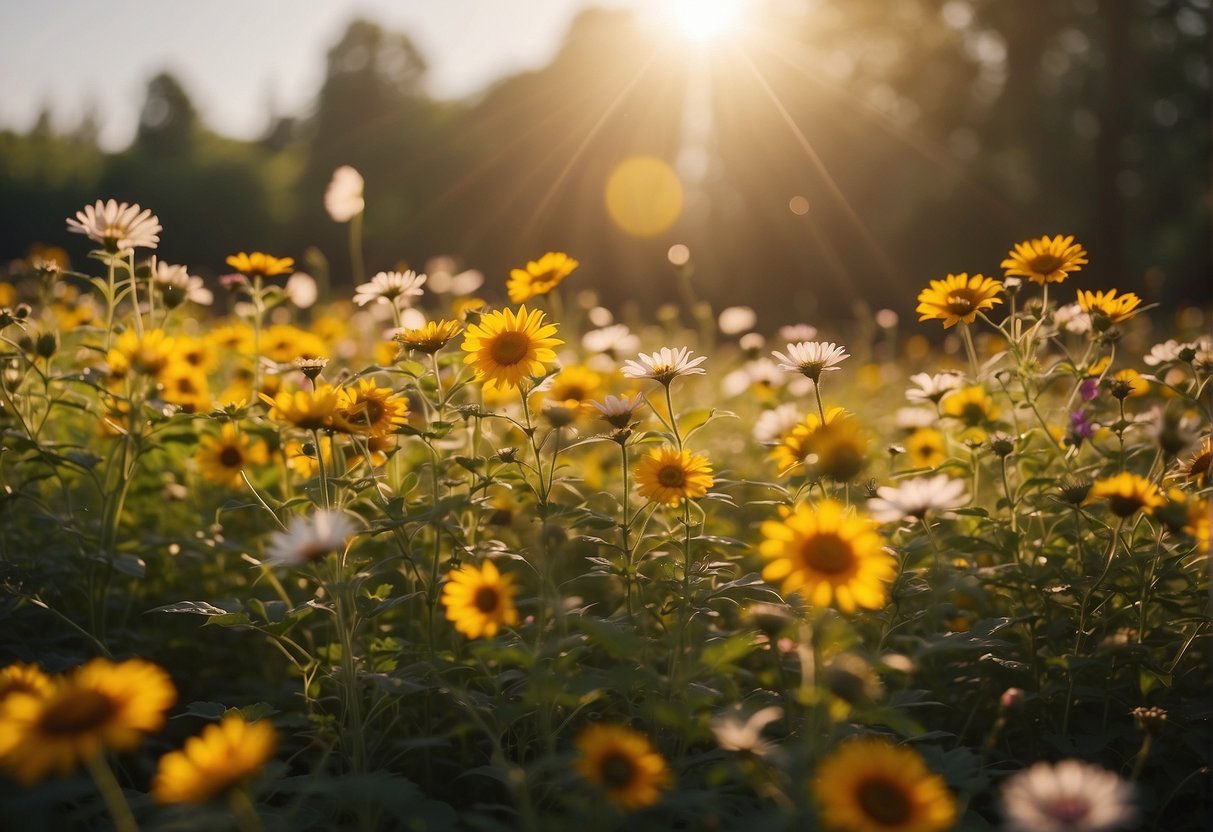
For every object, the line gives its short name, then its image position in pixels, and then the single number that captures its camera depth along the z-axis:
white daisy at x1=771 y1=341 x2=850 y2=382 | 2.19
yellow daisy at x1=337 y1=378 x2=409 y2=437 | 1.96
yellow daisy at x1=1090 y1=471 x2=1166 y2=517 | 1.83
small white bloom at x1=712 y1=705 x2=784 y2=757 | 1.32
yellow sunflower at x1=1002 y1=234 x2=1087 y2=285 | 2.45
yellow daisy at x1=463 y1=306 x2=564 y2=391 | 2.22
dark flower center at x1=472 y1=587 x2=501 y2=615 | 1.66
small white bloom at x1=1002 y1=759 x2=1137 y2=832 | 1.06
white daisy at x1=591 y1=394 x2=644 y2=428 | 2.13
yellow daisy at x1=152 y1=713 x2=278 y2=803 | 1.15
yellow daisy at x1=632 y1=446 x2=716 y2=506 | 2.03
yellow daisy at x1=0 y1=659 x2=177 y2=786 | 1.15
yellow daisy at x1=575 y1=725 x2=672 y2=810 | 1.25
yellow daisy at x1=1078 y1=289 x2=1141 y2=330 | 2.38
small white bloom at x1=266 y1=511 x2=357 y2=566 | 1.50
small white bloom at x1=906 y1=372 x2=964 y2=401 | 2.55
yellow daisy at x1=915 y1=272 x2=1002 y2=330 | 2.36
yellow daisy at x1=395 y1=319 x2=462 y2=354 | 2.20
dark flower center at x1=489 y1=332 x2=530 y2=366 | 2.22
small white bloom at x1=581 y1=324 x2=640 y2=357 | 3.42
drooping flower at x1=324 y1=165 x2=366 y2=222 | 3.15
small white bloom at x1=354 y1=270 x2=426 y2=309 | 2.54
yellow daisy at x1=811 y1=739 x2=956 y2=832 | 1.18
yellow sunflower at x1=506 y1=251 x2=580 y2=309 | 2.56
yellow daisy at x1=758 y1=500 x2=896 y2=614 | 1.52
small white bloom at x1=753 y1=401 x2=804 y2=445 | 2.28
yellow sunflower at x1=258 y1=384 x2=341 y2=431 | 1.84
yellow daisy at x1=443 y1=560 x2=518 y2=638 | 1.65
